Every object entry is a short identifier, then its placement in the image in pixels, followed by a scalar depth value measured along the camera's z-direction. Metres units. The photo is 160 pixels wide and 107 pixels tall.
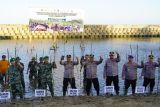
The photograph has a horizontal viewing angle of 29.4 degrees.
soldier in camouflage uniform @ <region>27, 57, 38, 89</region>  14.54
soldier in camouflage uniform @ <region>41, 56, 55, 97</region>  11.53
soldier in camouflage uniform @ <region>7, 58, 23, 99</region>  11.09
